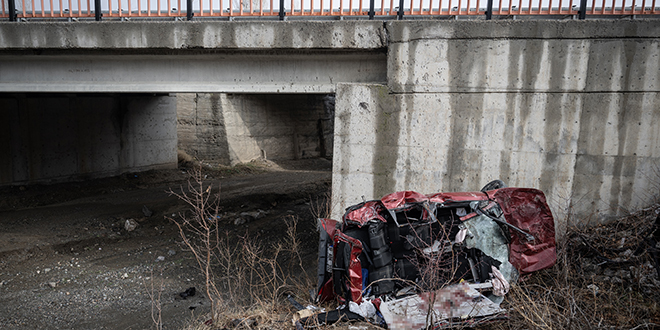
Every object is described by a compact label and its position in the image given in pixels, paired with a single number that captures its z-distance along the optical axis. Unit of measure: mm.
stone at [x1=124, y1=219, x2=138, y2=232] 9297
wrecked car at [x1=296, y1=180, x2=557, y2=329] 4895
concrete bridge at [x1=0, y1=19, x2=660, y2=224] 6188
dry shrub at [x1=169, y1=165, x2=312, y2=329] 5086
